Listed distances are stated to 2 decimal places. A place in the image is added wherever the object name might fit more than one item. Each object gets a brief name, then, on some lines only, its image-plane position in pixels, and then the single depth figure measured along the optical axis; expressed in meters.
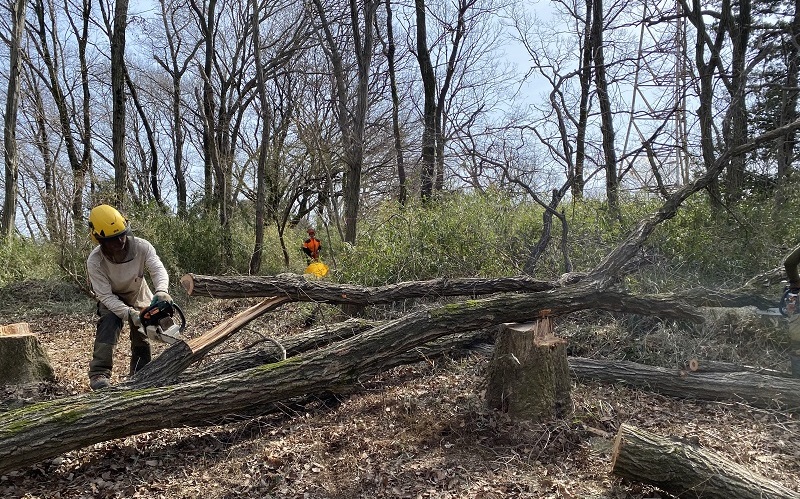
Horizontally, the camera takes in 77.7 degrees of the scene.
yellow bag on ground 8.93
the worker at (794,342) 4.09
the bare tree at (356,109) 9.51
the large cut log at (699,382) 3.78
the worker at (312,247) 10.99
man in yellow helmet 4.15
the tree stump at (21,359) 4.76
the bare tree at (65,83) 13.90
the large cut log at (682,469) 2.55
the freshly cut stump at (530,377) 3.57
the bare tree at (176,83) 15.82
